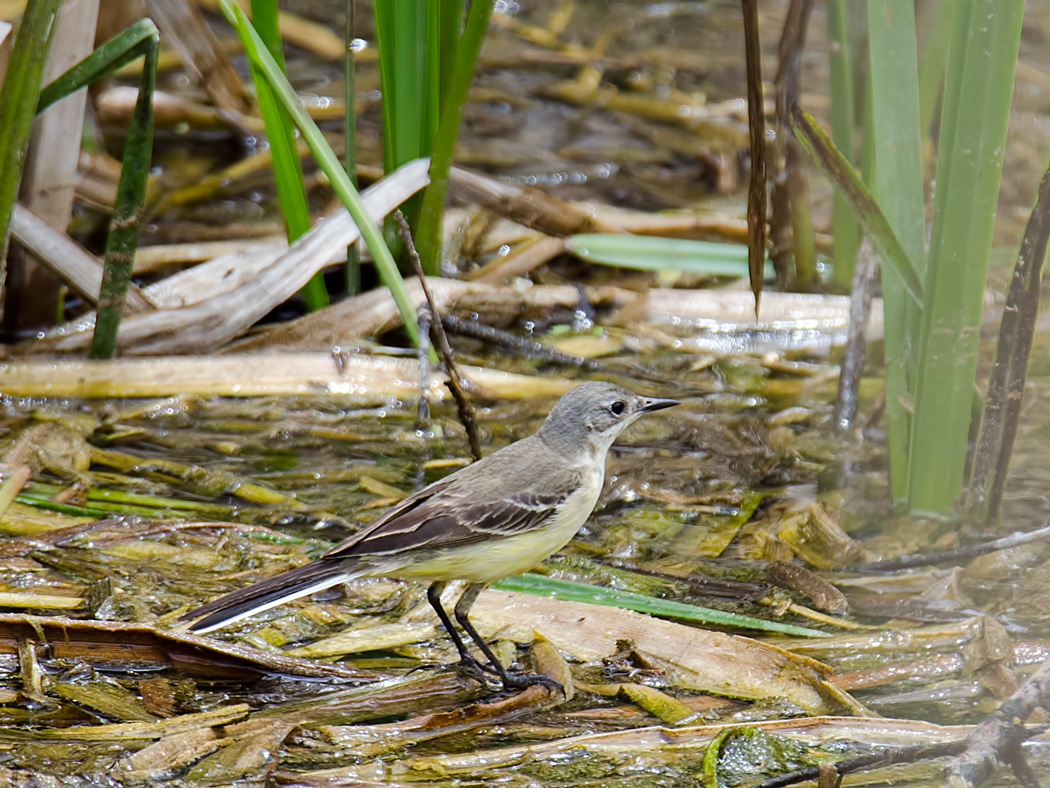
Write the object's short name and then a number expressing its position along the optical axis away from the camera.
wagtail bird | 7.84
